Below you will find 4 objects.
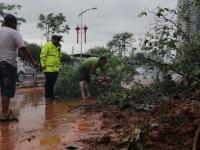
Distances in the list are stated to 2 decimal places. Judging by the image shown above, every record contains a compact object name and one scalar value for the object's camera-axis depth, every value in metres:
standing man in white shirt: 3.76
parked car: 9.17
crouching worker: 5.92
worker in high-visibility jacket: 5.53
